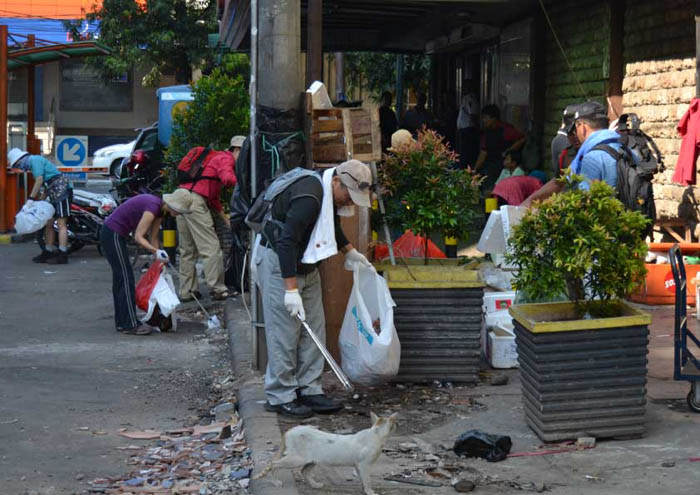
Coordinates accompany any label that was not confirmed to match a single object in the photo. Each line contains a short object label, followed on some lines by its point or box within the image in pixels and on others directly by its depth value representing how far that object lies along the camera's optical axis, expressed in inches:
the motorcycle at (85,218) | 668.1
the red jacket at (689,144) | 406.3
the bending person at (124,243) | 420.1
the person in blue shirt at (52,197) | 641.6
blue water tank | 776.9
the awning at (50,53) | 810.2
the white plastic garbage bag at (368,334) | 268.1
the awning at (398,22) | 562.3
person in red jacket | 487.2
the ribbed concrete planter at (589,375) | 231.9
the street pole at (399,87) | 984.9
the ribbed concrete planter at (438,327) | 292.4
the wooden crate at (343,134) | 307.0
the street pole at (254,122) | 315.6
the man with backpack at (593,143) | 283.4
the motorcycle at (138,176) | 705.0
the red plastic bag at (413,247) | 359.4
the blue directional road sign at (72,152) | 786.8
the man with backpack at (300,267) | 257.9
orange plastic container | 399.9
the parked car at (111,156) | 1255.5
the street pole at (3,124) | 758.5
